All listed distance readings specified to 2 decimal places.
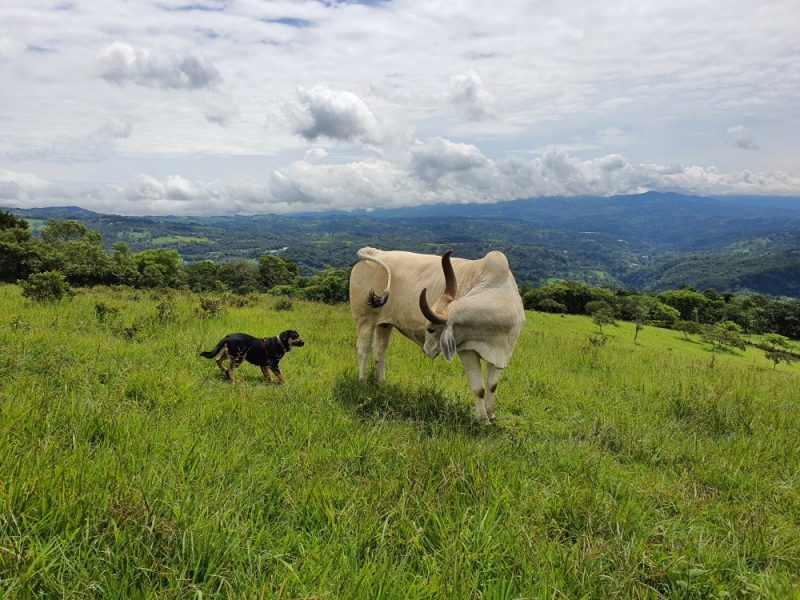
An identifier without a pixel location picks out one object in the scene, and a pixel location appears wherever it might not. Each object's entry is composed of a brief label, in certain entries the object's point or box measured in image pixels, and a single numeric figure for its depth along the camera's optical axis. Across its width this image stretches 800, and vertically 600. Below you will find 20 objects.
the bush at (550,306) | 61.31
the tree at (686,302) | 83.43
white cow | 5.96
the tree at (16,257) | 38.94
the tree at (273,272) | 96.00
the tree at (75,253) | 28.66
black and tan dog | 7.13
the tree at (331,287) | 55.94
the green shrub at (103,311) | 10.37
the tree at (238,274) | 90.50
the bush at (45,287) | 11.48
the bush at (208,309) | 12.06
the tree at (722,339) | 29.92
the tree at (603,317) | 34.34
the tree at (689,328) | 37.64
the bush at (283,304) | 17.06
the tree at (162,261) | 79.88
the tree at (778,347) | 25.10
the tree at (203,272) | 83.18
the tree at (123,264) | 32.31
